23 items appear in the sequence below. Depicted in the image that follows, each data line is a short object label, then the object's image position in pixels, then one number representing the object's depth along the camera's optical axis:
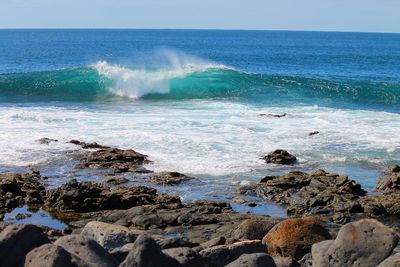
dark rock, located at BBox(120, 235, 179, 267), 10.51
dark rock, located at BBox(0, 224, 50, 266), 10.58
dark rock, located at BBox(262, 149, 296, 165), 25.87
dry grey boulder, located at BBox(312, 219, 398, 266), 11.20
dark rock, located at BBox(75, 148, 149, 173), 24.88
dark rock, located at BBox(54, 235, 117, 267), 10.35
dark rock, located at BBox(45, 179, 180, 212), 19.47
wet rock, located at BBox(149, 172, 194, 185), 22.61
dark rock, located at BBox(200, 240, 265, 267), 12.27
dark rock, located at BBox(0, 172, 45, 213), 19.66
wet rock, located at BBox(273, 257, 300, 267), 11.80
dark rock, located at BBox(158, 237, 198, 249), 12.39
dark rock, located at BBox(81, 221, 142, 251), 13.41
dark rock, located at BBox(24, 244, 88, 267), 9.79
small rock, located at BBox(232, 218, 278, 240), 15.34
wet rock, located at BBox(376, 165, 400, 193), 22.04
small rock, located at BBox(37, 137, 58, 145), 28.52
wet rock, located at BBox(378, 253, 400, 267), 10.31
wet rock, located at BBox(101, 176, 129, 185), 22.63
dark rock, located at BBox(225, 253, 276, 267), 10.79
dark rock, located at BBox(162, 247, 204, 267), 11.06
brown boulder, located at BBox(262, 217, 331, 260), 13.98
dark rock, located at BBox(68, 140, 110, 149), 28.11
